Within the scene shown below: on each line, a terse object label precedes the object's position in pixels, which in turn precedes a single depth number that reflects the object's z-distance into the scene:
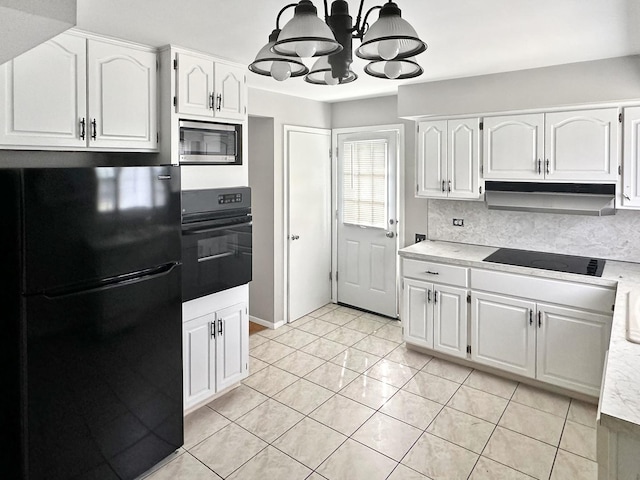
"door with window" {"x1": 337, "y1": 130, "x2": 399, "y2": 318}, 4.54
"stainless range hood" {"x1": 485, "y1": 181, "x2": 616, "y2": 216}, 3.02
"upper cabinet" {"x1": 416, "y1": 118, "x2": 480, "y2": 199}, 3.54
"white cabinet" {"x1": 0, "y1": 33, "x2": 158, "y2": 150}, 2.09
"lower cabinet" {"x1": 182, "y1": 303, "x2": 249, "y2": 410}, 2.79
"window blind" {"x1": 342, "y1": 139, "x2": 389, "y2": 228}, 4.57
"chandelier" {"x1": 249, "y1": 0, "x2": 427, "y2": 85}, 1.33
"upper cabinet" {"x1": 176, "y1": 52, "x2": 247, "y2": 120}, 2.67
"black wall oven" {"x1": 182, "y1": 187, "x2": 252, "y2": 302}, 2.71
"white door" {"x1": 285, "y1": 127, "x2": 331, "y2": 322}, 4.46
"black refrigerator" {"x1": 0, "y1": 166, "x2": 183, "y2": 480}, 1.84
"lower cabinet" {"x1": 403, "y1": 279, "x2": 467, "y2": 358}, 3.46
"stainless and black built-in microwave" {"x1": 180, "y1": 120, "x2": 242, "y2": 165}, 2.76
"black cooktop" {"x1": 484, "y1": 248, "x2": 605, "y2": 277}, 3.04
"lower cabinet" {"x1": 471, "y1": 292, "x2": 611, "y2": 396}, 2.89
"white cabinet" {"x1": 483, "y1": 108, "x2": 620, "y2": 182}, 2.98
